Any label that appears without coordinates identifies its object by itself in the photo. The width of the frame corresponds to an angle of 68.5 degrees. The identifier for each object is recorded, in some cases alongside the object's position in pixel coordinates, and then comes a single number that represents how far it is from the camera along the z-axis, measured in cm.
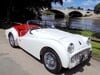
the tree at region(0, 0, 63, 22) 656
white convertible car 188
